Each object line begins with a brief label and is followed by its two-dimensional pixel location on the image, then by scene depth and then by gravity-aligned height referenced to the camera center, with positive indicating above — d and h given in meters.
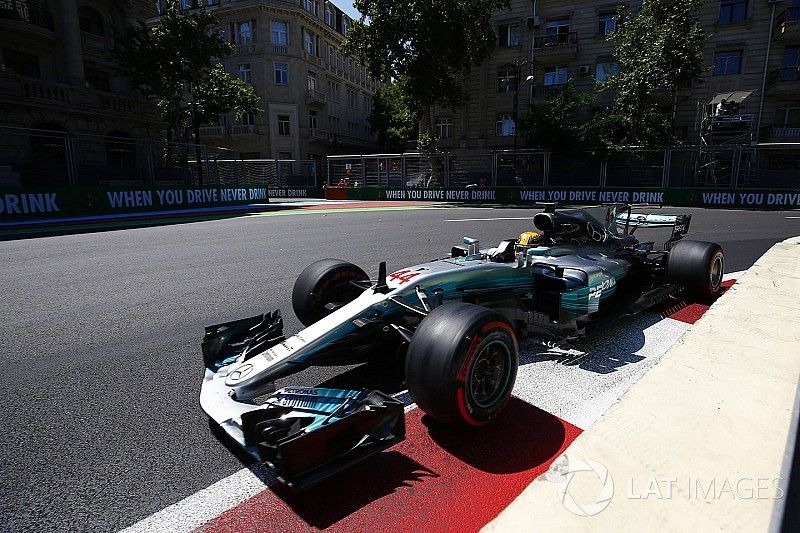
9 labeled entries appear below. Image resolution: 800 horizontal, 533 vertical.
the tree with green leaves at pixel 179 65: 24.95 +6.91
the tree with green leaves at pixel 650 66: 24.91 +6.61
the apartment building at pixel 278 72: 43.62 +11.37
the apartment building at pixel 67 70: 24.31 +7.02
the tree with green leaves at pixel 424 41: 27.31 +9.19
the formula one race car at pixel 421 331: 2.09 -1.00
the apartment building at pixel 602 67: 29.33 +8.36
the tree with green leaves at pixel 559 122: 27.50 +3.98
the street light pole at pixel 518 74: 31.74 +7.92
